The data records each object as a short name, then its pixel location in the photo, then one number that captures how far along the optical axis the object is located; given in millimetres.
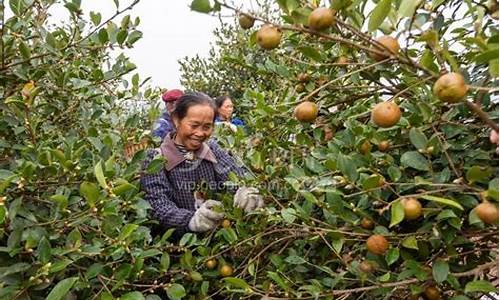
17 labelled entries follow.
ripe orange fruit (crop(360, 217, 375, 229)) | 1226
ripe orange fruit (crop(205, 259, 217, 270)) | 1624
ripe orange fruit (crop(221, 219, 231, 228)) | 1673
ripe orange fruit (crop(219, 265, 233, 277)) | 1573
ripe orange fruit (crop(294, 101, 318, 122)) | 1122
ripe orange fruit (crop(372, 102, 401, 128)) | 939
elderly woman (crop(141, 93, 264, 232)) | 1896
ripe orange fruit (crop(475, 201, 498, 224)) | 837
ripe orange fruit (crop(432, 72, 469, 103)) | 820
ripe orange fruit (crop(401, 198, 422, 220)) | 973
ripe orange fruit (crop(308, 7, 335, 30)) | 910
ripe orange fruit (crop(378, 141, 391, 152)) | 1292
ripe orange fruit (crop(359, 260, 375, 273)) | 1234
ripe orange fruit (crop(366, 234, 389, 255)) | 1162
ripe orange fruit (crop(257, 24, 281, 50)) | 955
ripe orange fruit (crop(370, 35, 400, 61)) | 942
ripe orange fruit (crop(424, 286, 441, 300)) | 1176
